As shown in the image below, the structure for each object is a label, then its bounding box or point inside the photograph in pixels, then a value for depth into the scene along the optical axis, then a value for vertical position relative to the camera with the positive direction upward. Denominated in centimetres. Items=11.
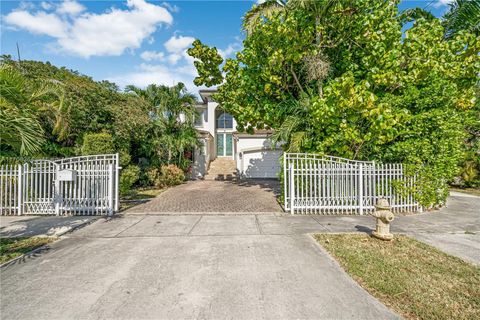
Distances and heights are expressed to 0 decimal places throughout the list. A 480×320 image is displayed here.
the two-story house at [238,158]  1772 +40
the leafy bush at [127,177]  1031 -67
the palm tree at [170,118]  1351 +297
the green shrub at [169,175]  1311 -77
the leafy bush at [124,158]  1068 +27
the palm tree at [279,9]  764 +596
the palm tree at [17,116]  400 +92
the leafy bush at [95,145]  920 +80
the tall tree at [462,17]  841 +577
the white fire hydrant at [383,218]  491 -129
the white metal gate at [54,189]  709 -84
